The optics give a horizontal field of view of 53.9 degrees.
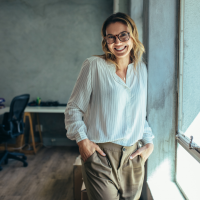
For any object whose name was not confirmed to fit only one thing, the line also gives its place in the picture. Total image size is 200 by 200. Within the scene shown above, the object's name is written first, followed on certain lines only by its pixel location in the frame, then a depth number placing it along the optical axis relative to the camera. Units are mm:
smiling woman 1038
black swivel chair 3029
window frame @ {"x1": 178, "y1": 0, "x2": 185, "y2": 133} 1316
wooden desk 3609
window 1120
